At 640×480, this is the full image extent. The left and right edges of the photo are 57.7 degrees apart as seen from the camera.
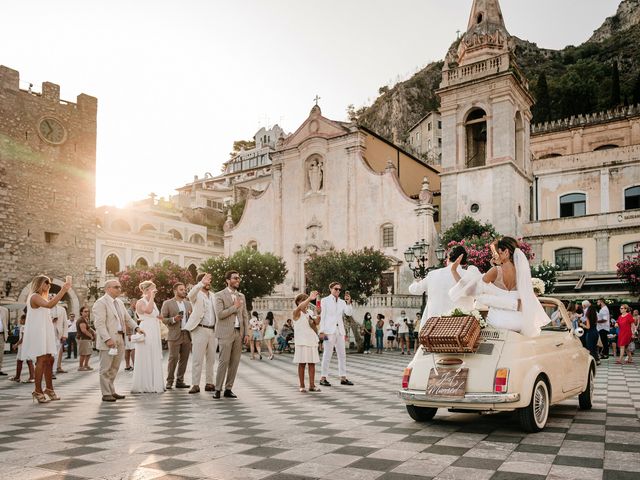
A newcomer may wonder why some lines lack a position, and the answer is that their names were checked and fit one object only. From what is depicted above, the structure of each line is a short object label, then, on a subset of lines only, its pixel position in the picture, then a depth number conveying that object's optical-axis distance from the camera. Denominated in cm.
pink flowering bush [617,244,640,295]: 2812
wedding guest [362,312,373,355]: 2667
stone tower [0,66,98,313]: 3384
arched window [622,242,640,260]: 3434
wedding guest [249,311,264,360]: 2385
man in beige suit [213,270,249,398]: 1015
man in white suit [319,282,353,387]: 1214
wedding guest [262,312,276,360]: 2367
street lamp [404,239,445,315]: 2246
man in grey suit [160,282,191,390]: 1188
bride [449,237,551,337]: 680
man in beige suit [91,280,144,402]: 977
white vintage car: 625
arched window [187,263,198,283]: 5666
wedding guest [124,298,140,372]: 1691
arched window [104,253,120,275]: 4900
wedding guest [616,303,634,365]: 1702
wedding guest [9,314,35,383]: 1333
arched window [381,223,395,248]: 3825
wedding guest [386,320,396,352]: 2891
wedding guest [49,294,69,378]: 1552
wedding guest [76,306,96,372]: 1725
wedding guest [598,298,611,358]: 1897
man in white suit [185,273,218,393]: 1093
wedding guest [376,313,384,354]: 2734
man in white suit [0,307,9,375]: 1470
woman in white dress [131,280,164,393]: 1088
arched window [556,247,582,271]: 3675
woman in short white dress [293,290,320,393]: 1100
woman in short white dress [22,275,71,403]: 947
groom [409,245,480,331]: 845
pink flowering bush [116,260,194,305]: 3750
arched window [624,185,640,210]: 3841
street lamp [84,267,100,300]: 3634
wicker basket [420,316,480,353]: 644
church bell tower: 3600
